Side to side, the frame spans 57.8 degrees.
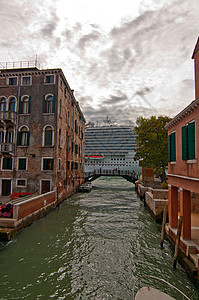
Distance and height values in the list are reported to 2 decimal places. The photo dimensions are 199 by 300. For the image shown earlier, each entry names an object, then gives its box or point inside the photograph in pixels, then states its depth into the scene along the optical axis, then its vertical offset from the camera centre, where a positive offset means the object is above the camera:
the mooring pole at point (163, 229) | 10.13 -3.86
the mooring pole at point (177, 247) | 7.98 -3.78
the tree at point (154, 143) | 22.28 +2.39
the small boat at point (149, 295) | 5.30 -4.00
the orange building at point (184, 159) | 7.55 +0.13
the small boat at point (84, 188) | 29.69 -4.52
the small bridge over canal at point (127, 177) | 35.22 -3.49
